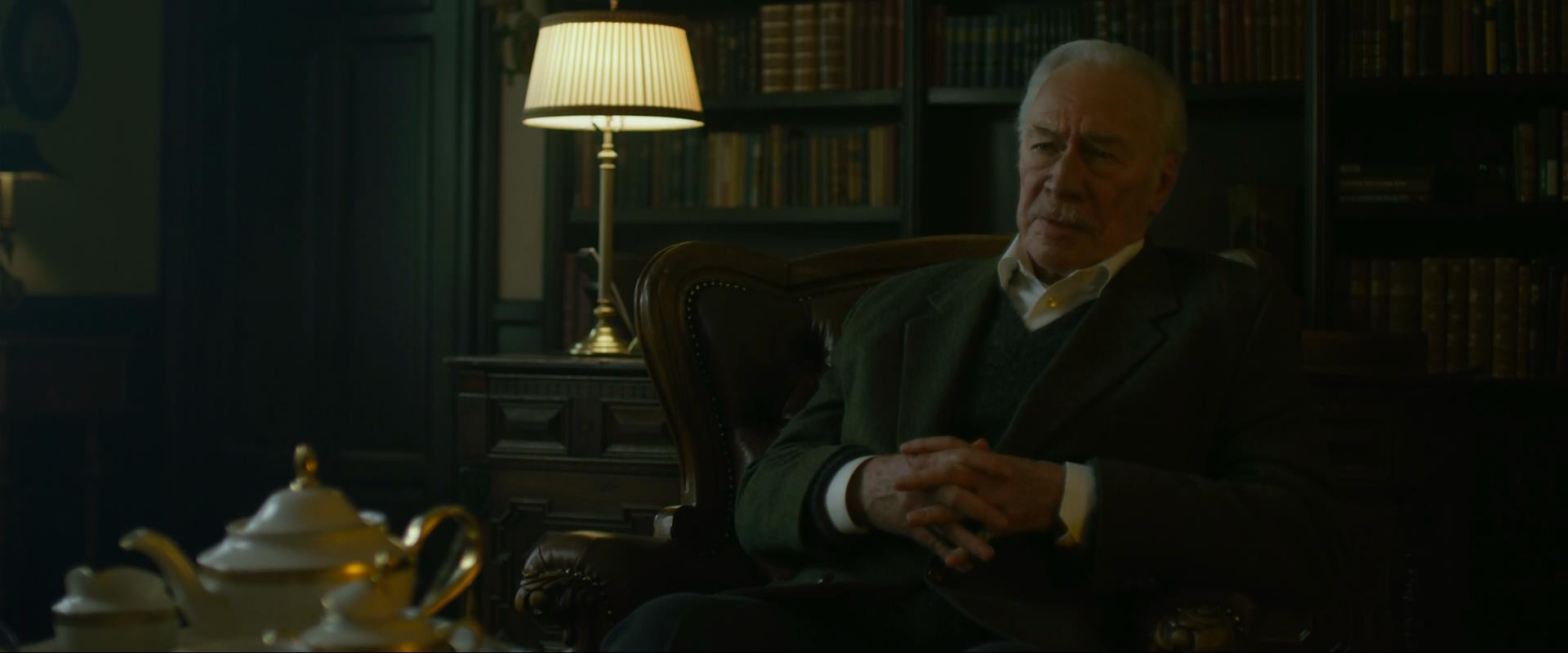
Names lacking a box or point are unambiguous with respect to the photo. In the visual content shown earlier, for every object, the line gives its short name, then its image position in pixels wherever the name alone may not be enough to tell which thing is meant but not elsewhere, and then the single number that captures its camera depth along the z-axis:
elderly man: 1.61
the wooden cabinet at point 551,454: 3.03
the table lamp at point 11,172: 3.60
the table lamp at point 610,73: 3.05
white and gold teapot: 1.17
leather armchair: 2.06
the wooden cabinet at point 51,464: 3.76
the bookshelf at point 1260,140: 3.38
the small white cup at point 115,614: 1.19
